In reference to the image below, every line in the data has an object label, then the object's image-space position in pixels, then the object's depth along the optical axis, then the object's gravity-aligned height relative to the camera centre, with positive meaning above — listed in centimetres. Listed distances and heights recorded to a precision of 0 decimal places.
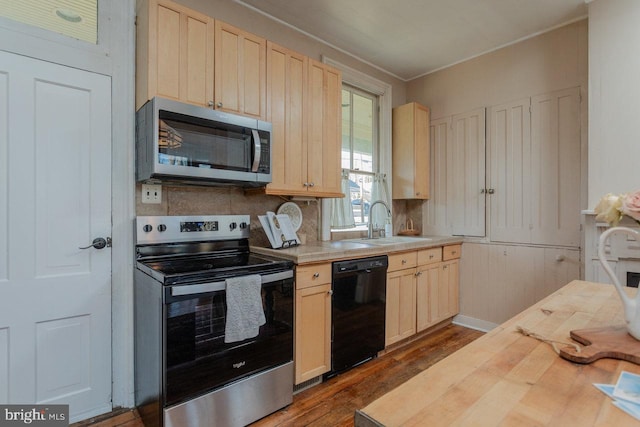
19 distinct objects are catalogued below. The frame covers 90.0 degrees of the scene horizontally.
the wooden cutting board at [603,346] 85 -38
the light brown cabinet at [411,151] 362 +71
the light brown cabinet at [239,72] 205 +94
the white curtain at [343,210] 319 +3
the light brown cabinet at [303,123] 233 +70
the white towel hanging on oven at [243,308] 168 -52
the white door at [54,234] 167 -12
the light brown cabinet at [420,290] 273 -74
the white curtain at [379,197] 357 +18
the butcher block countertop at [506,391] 61 -39
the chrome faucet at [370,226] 332 -14
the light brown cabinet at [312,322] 209 -74
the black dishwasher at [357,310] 231 -75
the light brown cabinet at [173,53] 181 +94
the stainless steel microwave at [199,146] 177 +40
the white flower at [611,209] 99 +1
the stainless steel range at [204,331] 157 -63
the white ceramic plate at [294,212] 272 +0
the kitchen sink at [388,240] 299 -27
